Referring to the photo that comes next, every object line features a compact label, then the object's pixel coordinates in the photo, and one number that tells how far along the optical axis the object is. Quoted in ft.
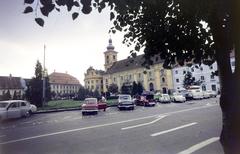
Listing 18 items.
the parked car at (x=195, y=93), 100.44
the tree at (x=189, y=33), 8.49
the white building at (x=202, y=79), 156.91
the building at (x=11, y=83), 212.59
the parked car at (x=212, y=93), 112.26
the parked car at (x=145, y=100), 75.65
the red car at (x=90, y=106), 53.59
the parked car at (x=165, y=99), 88.93
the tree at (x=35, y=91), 76.93
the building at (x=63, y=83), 277.47
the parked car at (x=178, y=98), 88.63
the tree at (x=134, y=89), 128.01
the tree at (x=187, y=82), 149.13
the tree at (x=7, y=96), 99.10
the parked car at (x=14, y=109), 47.12
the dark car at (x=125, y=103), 62.51
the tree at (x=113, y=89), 169.25
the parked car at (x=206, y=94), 106.47
